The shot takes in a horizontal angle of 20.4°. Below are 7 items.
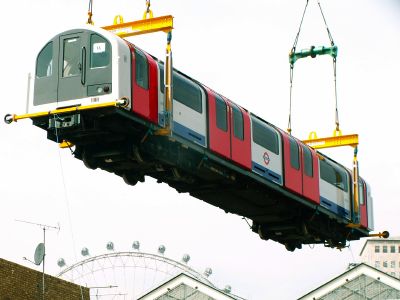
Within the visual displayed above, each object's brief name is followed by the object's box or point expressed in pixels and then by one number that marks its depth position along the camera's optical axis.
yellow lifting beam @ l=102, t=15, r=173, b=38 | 28.84
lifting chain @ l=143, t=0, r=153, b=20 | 29.53
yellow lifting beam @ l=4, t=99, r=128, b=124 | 26.64
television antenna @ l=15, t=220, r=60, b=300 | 34.88
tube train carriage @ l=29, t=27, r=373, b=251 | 27.42
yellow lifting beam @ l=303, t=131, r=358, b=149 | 40.75
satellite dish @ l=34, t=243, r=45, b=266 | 34.88
